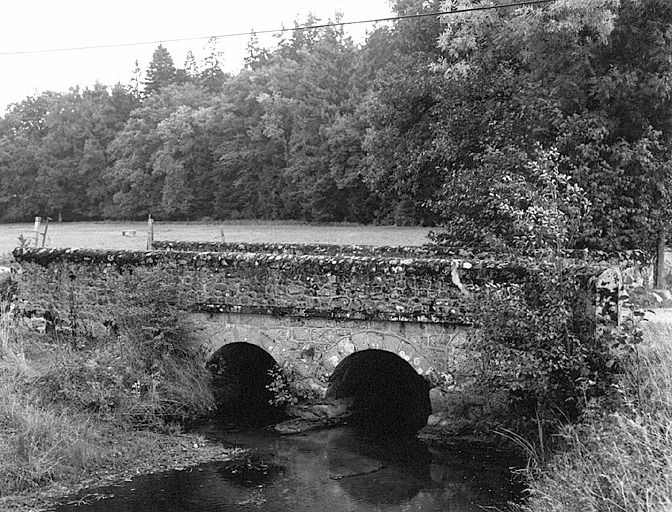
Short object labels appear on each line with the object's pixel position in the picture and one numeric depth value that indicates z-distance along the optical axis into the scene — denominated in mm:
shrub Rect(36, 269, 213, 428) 11719
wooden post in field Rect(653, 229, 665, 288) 18438
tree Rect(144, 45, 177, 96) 66000
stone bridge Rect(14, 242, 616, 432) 11531
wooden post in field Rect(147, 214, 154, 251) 19475
